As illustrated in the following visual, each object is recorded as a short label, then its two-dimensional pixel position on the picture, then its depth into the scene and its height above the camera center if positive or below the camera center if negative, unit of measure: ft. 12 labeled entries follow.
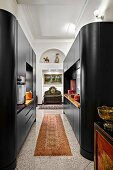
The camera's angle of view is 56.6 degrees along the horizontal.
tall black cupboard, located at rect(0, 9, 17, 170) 5.07 -0.06
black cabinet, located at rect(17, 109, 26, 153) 6.10 -2.52
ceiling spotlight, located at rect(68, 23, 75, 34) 16.02 +9.69
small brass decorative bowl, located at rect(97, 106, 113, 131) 3.61 -1.04
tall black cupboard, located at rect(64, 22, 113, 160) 5.87 +0.94
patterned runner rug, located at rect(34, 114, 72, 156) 6.75 -4.09
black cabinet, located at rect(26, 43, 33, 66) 9.08 +2.78
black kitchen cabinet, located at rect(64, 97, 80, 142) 7.32 -2.47
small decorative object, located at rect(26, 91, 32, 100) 9.90 -0.74
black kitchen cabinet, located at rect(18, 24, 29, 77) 6.42 +2.48
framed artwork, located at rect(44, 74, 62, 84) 22.98 +2.04
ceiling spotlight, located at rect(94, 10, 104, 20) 7.34 +5.30
